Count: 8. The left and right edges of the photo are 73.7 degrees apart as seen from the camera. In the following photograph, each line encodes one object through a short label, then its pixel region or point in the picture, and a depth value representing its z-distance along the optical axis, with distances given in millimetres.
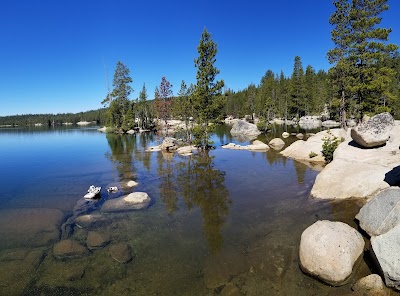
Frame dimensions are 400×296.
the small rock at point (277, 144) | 40459
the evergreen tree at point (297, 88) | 90581
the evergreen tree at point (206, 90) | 37312
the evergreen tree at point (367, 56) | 31719
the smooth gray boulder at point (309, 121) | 82988
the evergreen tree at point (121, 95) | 81438
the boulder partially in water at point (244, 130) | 65938
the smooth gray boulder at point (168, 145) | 42906
